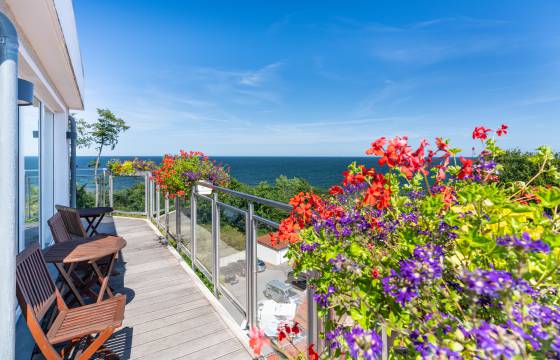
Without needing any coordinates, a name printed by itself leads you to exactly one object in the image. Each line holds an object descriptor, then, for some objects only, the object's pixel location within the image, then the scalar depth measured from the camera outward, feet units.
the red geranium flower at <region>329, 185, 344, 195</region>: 5.27
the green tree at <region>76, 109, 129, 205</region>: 59.93
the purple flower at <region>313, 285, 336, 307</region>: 3.78
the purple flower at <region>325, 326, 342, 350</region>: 3.57
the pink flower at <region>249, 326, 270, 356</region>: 3.58
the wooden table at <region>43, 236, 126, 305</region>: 8.40
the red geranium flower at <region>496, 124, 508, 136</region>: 4.61
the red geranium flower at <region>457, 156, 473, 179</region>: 3.90
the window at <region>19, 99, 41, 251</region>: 10.62
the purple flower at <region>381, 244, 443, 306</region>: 2.64
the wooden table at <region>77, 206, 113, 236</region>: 16.07
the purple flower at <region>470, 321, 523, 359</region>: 1.88
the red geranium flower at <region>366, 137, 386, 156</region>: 4.19
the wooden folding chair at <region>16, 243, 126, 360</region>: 5.71
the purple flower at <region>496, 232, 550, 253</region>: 2.16
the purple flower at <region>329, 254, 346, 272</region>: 3.17
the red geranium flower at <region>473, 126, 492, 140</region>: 4.59
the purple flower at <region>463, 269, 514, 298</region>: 2.13
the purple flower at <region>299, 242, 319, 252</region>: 4.41
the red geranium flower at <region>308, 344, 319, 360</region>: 4.24
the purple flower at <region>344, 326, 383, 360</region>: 2.44
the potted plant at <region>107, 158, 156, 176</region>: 26.32
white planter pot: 13.71
